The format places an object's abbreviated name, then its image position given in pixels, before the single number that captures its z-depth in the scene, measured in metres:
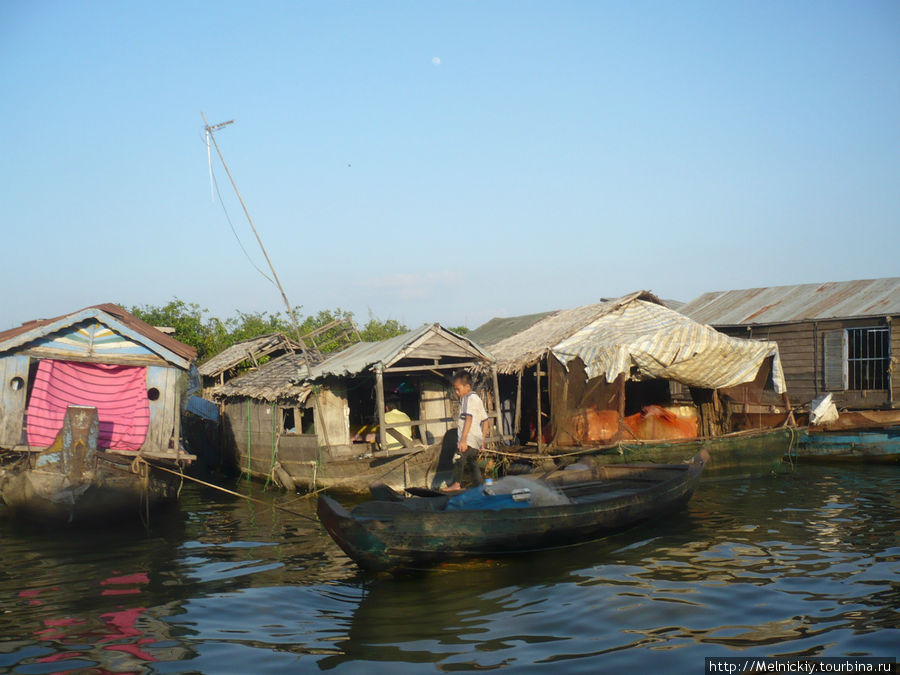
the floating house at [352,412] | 12.34
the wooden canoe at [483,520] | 6.96
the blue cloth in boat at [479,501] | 7.77
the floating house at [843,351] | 14.25
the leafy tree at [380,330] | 28.77
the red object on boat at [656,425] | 13.23
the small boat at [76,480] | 9.87
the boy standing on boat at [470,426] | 8.97
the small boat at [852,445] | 13.77
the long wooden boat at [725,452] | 12.33
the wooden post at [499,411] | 13.81
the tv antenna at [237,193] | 12.23
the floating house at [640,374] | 12.54
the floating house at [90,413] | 9.94
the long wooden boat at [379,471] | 12.26
